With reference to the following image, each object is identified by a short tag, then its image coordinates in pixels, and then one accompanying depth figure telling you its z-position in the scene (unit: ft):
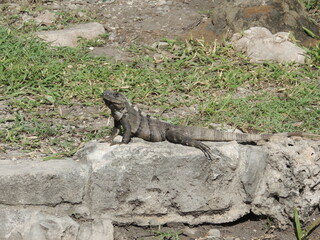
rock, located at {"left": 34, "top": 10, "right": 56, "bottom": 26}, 59.55
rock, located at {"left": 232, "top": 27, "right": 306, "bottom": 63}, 55.01
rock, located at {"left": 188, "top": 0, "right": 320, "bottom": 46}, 58.29
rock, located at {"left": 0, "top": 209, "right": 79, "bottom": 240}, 34.47
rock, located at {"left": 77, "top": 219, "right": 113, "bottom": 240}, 36.04
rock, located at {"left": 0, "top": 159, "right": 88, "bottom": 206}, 34.73
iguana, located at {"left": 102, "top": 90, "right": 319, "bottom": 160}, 38.26
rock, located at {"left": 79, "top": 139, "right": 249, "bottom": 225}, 36.11
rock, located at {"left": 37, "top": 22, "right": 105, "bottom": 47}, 55.61
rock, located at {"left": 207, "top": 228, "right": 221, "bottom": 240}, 37.78
